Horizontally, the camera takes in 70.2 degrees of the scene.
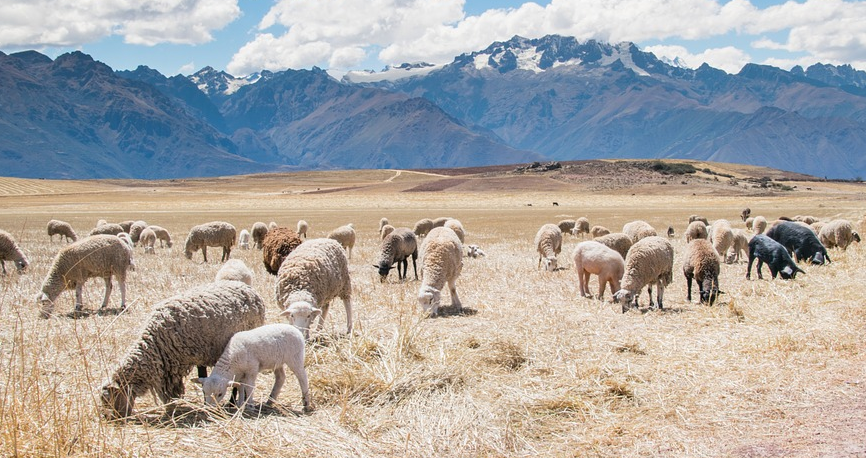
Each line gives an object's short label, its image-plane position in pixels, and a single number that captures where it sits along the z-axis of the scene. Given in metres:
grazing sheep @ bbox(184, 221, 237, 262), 22.91
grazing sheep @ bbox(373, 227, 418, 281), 17.66
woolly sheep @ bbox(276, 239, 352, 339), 9.05
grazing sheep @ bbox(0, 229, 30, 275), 18.03
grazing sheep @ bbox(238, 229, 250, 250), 28.18
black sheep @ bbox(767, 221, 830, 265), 19.50
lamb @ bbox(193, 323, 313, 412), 6.71
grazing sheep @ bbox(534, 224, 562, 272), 19.44
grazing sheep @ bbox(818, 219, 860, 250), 22.59
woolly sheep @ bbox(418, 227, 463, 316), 12.49
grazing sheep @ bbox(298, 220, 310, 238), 33.41
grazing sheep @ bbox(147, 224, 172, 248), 29.06
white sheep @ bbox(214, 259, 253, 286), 12.19
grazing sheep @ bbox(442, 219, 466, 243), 25.50
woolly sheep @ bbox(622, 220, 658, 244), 19.80
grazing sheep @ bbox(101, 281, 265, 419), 6.61
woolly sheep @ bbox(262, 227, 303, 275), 13.54
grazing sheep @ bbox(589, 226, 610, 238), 29.42
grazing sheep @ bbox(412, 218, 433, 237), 31.77
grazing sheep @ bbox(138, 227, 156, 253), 26.92
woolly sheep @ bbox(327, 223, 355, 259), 24.55
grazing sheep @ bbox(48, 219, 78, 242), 29.95
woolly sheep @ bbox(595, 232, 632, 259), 17.81
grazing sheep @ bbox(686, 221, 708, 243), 22.31
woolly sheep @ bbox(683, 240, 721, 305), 13.20
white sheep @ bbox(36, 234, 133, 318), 12.24
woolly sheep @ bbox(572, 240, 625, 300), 13.95
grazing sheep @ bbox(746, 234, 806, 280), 16.16
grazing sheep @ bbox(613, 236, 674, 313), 12.95
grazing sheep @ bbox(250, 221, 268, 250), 27.61
